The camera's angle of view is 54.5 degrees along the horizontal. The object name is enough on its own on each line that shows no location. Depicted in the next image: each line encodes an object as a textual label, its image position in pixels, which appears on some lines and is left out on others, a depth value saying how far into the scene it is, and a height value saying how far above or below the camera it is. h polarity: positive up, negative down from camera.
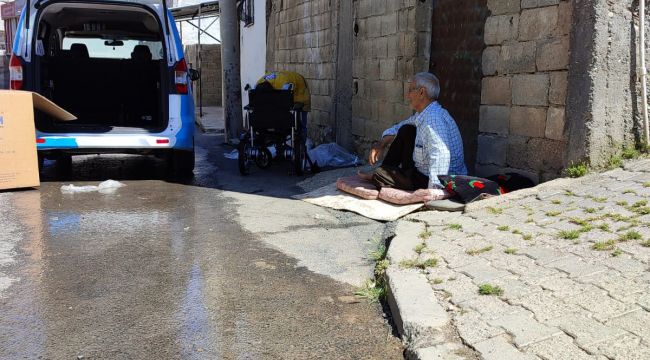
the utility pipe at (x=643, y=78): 4.90 +0.01
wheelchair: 7.80 -0.68
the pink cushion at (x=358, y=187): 5.86 -1.08
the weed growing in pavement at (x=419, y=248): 4.03 -1.10
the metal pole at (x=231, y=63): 11.48 +0.15
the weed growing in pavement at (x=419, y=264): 3.70 -1.10
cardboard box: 6.34 -0.71
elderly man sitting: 5.41 -0.64
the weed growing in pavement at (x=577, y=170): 4.96 -0.71
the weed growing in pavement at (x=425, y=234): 4.36 -1.10
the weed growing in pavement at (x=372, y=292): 3.54 -1.23
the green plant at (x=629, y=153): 5.04 -0.58
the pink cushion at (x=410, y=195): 5.34 -1.03
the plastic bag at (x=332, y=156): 8.31 -1.09
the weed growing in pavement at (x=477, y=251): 3.83 -1.05
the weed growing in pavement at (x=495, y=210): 4.68 -0.99
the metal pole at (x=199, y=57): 19.27 +0.43
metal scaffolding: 17.41 +1.72
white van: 6.76 -0.09
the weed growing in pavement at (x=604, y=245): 3.48 -0.91
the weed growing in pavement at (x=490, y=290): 3.15 -1.06
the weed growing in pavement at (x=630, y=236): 3.53 -0.87
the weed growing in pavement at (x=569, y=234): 3.78 -0.93
